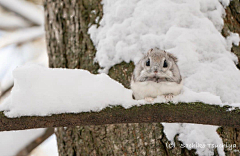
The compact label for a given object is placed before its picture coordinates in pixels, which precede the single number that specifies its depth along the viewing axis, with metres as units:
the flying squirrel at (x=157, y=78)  4.14
